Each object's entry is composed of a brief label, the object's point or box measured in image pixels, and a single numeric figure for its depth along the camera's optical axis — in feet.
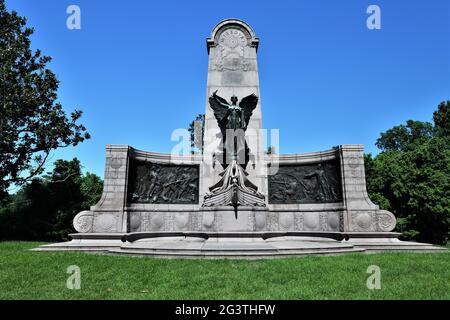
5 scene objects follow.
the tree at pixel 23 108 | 63.21
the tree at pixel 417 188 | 71.31
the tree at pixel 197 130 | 73.30
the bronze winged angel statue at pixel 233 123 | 51.06
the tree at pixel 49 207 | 81.10
